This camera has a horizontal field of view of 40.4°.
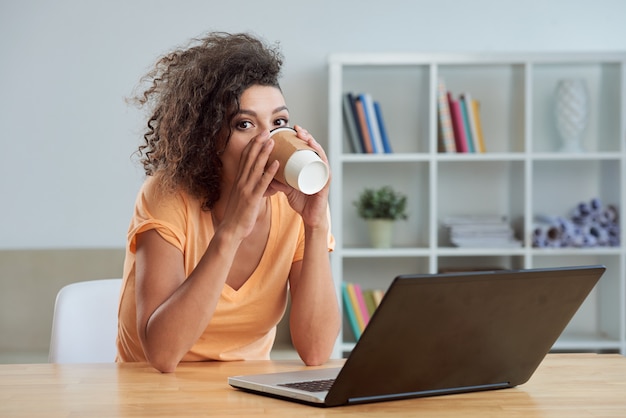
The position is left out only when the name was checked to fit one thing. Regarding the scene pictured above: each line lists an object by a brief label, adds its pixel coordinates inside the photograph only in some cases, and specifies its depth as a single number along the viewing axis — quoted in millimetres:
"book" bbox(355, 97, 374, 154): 3584
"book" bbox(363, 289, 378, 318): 3646
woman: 1504
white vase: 3660
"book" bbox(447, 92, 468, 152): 3596
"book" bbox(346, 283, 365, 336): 3609
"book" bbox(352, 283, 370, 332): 3613
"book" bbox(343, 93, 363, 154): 3594
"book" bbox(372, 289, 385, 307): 3631
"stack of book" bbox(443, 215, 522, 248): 3635
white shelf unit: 3730
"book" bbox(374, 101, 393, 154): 3619
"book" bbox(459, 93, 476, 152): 3613
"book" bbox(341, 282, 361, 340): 3613
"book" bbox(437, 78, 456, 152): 3586
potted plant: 3633
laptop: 1028
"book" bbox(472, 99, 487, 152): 3635
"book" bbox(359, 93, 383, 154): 3584
